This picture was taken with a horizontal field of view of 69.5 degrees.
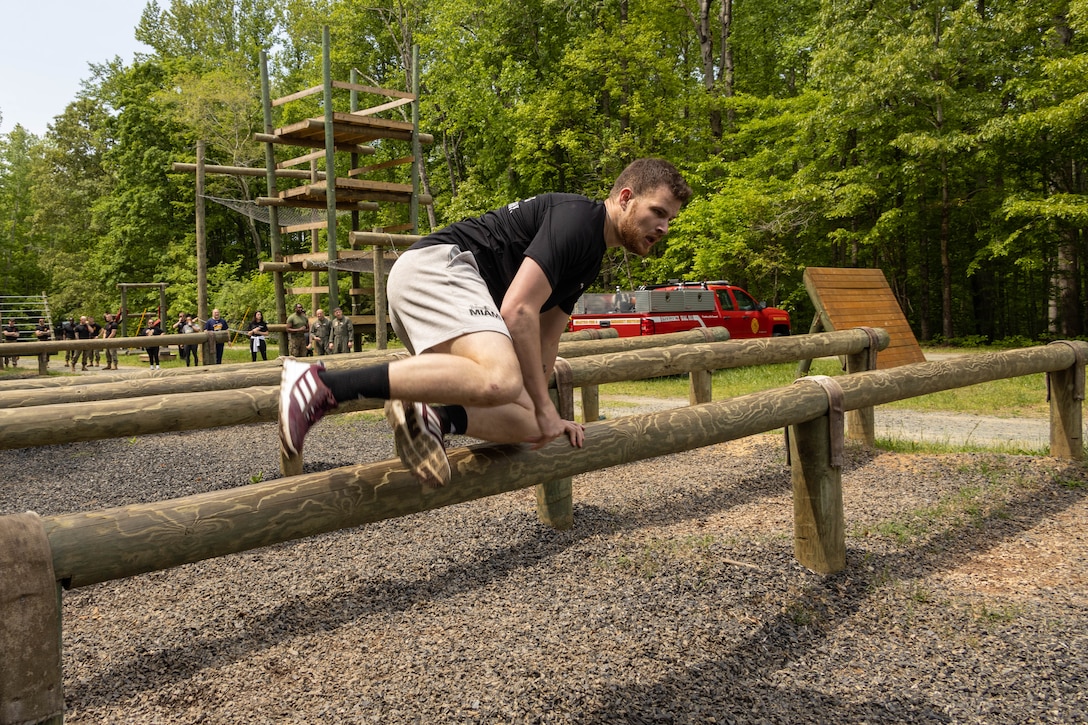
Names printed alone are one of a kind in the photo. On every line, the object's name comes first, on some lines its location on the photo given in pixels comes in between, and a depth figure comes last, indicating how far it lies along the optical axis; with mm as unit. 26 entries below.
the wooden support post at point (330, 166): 14805
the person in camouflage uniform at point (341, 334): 16484
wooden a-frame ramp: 8039
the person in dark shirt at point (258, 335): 19219
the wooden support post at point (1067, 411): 6270
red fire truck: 14250
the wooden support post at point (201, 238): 19938
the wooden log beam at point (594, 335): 8945
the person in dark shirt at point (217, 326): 19250
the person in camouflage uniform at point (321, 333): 17453
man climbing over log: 2400
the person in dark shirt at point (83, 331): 25469
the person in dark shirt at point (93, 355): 26081
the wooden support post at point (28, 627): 1671
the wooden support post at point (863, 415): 7152
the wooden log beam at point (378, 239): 9773
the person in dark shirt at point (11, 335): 25062
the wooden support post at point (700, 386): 7418
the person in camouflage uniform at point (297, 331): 18188
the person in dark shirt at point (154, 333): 22359
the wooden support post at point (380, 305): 10164
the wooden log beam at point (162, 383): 4836
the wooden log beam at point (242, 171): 17500
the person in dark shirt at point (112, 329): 23592
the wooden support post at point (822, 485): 4027
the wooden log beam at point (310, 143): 16203
